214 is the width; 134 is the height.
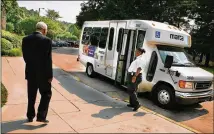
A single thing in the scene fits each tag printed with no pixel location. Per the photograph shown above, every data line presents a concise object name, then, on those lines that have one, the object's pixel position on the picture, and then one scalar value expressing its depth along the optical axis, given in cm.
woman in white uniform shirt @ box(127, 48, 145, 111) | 769
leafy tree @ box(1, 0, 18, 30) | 2950
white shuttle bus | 847
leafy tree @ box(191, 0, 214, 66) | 3297
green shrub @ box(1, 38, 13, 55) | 1752
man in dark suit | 559
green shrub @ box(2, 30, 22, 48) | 1967
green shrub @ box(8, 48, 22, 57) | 1733
